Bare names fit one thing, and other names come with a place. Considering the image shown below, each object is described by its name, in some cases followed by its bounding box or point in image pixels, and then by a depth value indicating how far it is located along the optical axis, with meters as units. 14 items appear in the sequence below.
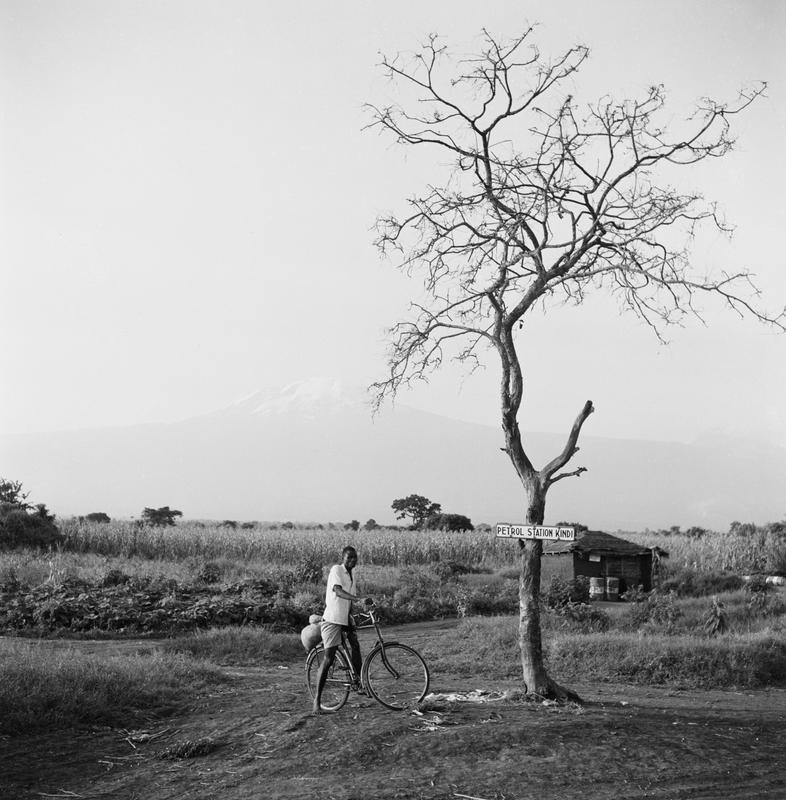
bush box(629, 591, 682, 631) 18.62
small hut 25.02
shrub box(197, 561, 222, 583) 26.88
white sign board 11.09
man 10.68
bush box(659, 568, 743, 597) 26.54
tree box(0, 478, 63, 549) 33.19
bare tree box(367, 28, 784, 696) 12.06
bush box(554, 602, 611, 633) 18.20
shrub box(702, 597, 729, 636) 17.70
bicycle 10.81
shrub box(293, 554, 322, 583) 27.27
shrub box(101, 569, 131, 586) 23.98
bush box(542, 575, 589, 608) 22.22
